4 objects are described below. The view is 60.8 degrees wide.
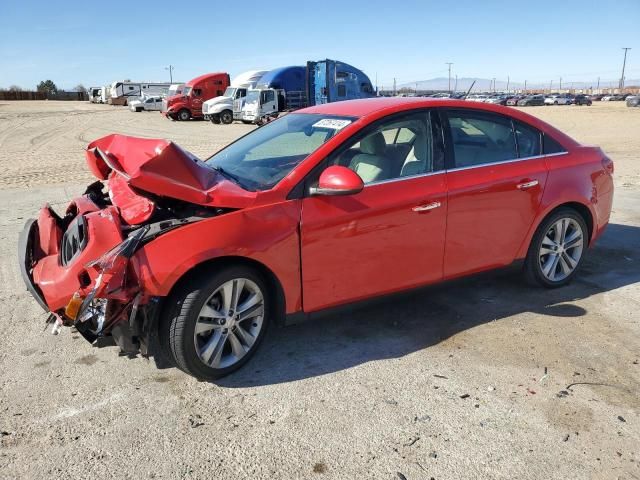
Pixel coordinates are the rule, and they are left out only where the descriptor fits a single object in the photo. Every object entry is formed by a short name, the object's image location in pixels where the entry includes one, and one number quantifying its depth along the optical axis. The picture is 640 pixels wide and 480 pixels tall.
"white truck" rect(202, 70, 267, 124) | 32.59
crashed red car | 3.13
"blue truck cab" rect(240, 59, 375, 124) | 27.38
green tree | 95.28
